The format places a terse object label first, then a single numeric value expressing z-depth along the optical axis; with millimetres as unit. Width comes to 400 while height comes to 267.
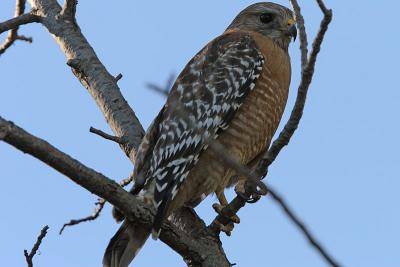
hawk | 11937
